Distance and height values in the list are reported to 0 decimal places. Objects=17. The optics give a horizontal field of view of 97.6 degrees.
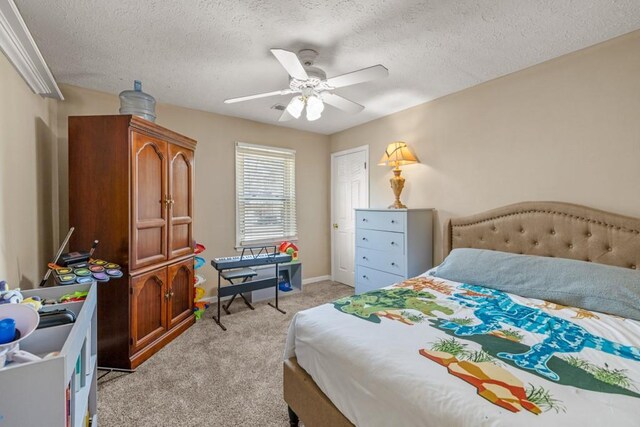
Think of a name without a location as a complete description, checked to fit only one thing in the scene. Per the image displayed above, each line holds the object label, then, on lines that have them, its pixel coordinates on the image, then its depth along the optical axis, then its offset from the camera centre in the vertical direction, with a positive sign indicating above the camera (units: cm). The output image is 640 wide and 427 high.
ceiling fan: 182 +91
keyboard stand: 303 -86
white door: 423 +13
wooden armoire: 218 -5
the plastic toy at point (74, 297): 150 -48
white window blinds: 392 +23
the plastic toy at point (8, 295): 125 -39
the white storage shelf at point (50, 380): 81 -54
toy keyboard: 303 -58
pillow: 171 -50
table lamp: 337 +60
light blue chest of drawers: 305 -42
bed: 93 -62
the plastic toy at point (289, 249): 408 -58
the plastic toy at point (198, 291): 307 -94
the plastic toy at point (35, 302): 127 -43
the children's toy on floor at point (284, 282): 401 -106
